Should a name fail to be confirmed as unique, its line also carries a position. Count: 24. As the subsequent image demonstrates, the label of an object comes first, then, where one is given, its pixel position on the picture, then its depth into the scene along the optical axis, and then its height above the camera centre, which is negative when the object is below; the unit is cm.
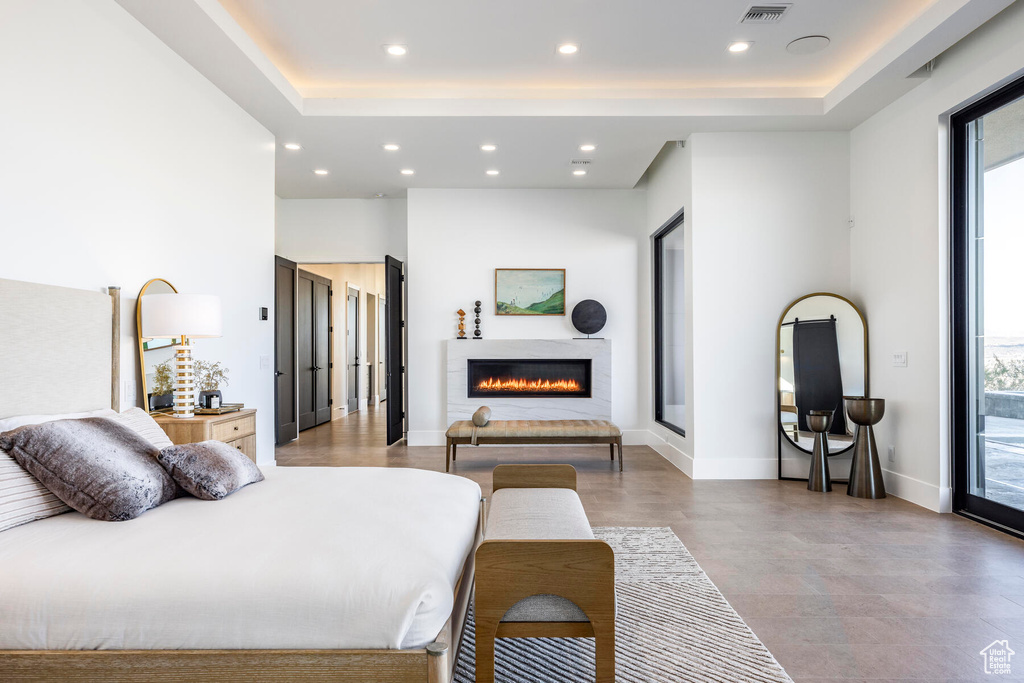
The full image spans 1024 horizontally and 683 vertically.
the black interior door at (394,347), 635 -7
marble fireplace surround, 667 -44
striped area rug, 194 -111
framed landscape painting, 677 +58
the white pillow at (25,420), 218 -30
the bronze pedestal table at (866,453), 428 -84
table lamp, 314 +10
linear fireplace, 681 -44
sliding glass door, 340 +19
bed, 142 -65
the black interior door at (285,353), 677 -14
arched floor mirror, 471 -25
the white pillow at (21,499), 178 -49
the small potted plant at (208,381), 360 -25
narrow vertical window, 579 +13
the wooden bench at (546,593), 168 -73
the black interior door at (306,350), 753 -11
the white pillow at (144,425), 247 -36
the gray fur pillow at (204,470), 209 -47
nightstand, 321 -49
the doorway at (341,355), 706 -22
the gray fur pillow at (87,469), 185 -41
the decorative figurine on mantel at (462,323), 671 +20
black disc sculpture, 670 +26
